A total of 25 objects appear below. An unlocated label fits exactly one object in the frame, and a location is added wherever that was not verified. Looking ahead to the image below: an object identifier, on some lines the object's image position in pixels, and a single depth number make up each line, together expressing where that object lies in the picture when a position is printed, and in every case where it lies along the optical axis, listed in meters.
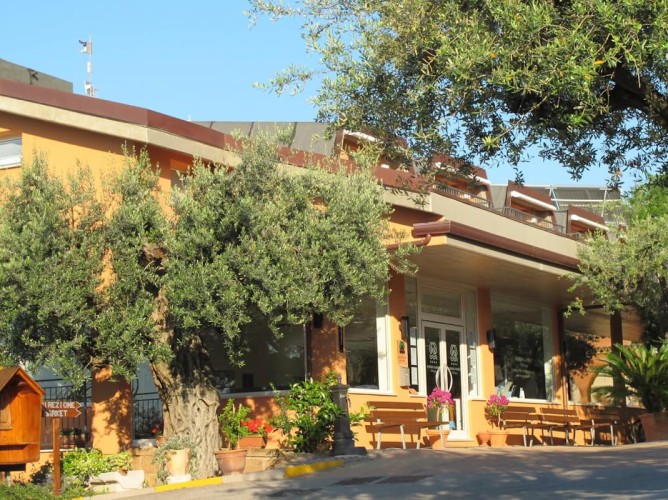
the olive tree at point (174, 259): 13.34
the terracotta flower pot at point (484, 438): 19.91
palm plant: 20.53
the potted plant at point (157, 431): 15.62
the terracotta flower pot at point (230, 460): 14.41
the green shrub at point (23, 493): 12.08
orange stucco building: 15.62
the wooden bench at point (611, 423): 21.88
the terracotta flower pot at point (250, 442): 15.94
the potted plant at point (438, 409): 18.64
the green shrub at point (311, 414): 15.49
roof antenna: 22.78
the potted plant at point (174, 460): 14.01
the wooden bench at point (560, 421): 20.44
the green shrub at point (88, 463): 14.45
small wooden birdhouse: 12.73
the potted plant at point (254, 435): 15.94
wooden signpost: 12.92
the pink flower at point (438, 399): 18.72
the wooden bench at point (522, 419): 20.22
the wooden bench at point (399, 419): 17.10
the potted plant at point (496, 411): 20.42
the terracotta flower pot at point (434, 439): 18.50
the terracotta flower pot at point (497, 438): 19.95
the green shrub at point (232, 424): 15.99
